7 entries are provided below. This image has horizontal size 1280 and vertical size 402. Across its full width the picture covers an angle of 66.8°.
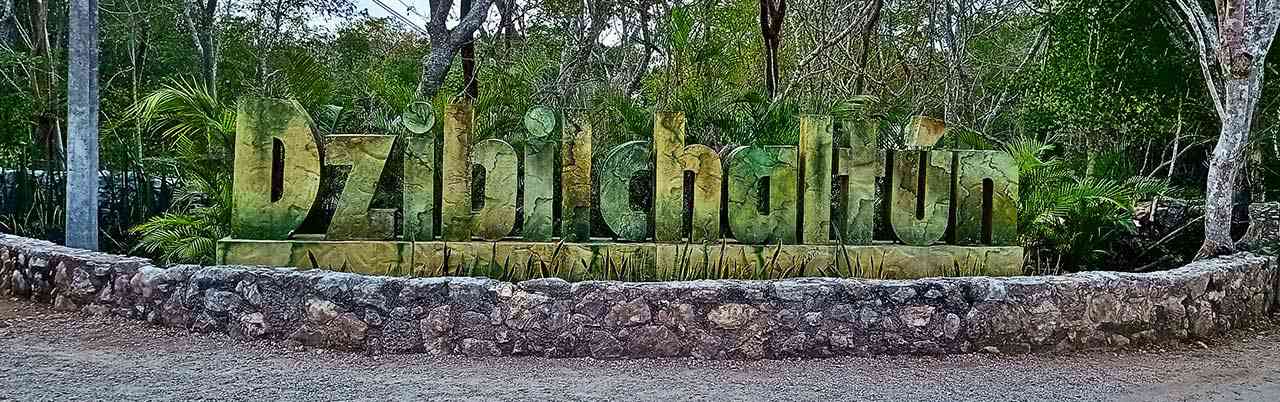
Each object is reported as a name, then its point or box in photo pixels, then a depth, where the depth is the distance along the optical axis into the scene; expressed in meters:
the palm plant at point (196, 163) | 5.75
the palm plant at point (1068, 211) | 6.29
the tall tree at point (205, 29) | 13.89
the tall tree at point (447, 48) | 8.14
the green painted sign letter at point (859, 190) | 5.48
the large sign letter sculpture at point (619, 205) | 5.25
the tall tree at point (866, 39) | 8.95
